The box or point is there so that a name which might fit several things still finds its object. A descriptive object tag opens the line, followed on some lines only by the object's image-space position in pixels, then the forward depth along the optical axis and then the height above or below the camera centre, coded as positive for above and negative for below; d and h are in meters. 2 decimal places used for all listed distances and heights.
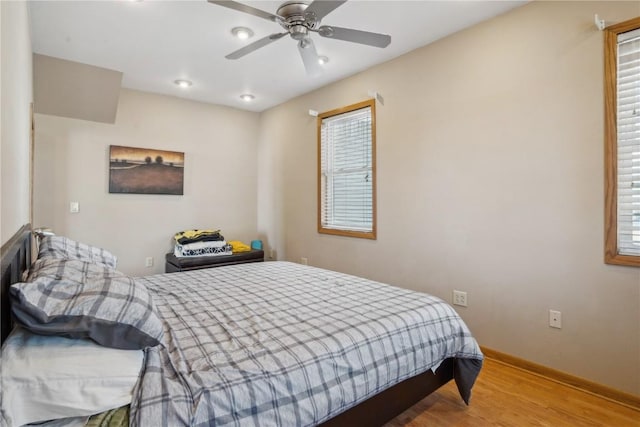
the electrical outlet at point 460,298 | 2.66 -0.73
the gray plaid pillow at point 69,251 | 1.74 -0.25
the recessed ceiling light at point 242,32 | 2.57 +1.43
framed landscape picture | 3.82 +0.46
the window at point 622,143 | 1.92 +0.41
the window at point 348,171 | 3.45 +0.44
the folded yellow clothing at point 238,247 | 4.28 -0.52
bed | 1.01 -0.55
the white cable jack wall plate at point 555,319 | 2.19 -0.74
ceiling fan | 1.82 +1.13
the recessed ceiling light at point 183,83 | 3.68 +1.45
